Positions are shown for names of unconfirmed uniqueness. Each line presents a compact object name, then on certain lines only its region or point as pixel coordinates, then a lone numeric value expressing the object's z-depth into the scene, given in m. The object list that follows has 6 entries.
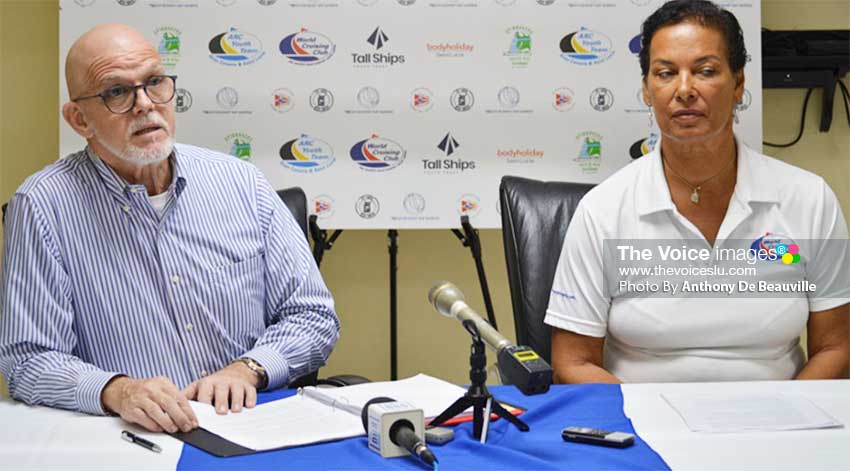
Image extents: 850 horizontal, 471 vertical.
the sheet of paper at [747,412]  1.53
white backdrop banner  3.32
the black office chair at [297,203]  2.47
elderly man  1.95
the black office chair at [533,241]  2.38
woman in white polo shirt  2.12
